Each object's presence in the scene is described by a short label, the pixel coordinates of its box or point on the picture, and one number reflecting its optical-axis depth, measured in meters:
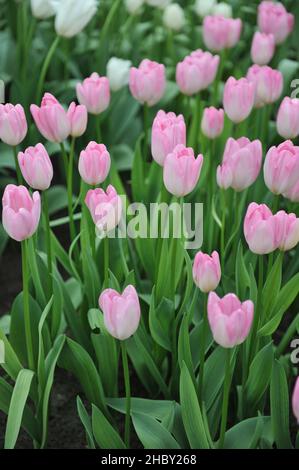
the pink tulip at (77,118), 1.69
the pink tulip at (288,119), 1.73
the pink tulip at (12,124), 1.64
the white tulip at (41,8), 2.21
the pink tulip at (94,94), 1.79
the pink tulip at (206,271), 1.46
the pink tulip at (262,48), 2.06
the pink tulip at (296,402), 1.36
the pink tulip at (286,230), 1.50
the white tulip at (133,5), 2.35
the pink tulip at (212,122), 1.82
